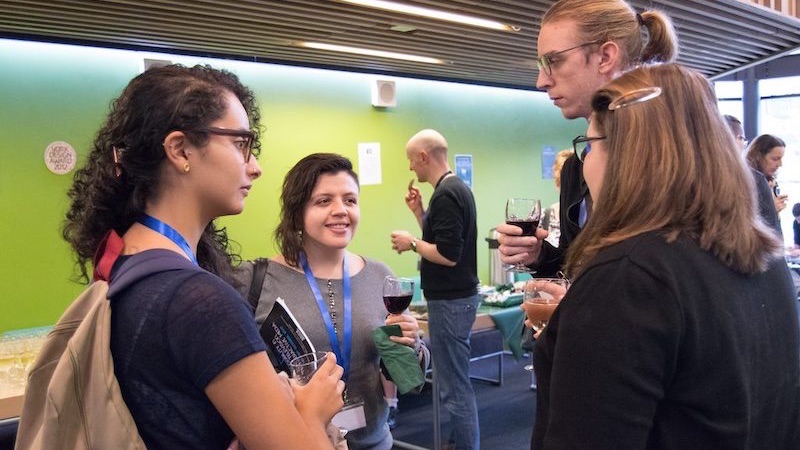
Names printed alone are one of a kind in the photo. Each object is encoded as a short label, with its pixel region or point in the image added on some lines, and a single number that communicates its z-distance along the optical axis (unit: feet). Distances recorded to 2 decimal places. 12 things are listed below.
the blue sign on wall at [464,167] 23.20
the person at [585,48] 6.16
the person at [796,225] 21.59
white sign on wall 20.62
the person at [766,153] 16.24
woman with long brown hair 3.27
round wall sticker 14.96
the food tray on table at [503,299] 17.63
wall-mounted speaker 20.48
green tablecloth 16.78
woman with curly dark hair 3.55
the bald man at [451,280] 13.30
